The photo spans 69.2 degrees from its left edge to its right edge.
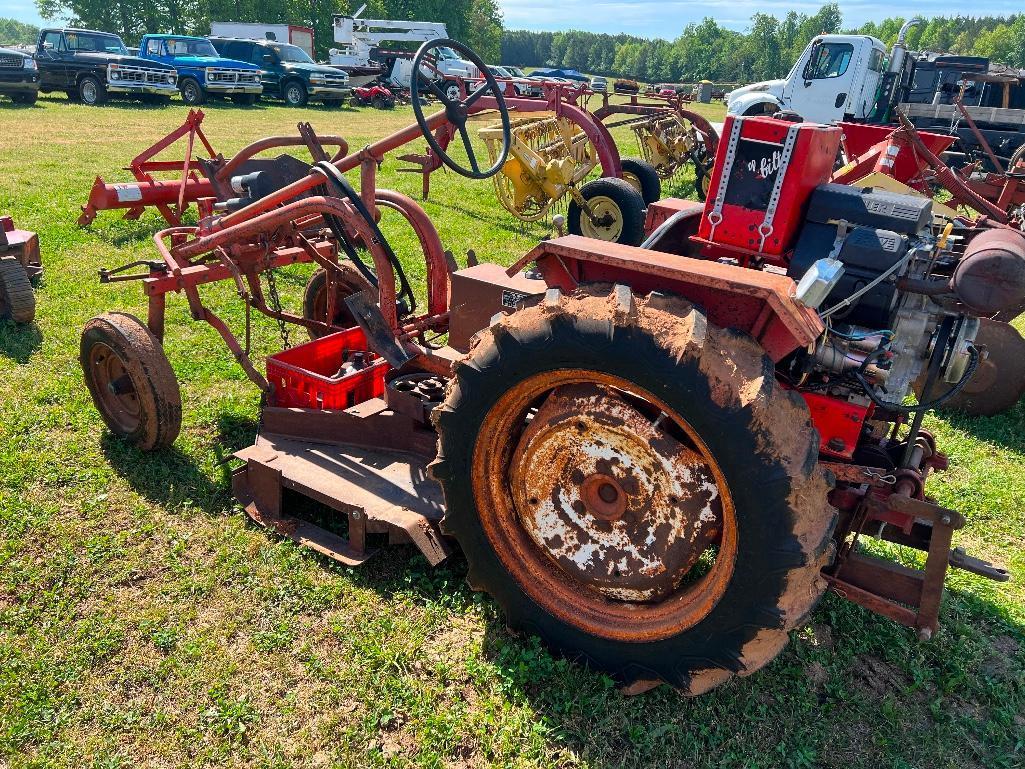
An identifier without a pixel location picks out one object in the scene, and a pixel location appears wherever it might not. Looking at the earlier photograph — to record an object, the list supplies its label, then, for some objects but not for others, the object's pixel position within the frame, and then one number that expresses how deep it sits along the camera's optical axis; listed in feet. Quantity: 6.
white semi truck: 44.80
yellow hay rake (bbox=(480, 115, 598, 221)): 30.01
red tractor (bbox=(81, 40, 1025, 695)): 7.21
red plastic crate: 12.06
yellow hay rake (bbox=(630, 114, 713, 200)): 40.52
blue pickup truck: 66.28
